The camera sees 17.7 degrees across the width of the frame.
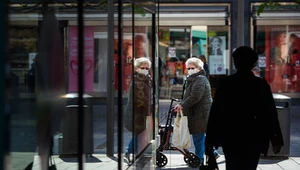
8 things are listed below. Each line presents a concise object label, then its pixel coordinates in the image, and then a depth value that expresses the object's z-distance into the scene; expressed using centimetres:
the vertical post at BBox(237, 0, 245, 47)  1632
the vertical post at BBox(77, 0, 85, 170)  608
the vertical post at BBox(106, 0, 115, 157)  846
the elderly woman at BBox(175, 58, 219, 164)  1494
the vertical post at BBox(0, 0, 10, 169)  409
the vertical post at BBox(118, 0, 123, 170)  885
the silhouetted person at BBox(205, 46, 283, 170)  874
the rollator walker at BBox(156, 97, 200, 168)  1562
